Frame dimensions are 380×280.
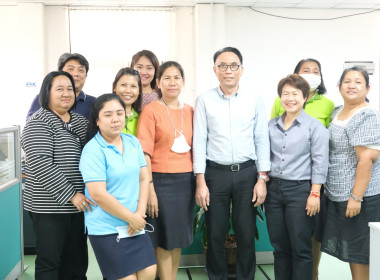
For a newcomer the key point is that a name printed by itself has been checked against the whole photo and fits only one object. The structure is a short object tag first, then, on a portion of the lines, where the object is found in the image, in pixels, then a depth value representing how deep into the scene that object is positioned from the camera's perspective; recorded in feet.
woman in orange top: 7.37
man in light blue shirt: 7.49
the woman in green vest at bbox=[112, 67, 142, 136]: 7.62
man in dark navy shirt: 8.38
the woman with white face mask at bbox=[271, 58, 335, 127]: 8.53
